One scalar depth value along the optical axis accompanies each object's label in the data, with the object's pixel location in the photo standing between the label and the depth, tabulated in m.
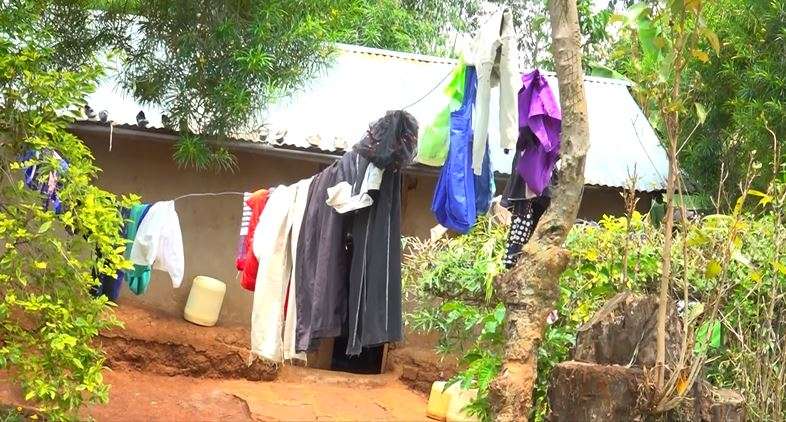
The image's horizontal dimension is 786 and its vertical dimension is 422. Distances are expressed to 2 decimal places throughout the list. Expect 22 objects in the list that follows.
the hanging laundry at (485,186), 5.17
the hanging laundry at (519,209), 5.08
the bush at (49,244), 5.02
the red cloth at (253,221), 5.71
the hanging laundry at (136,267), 7.18
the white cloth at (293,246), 5.26
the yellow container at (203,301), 9.16
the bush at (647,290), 4.76
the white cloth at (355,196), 4.93
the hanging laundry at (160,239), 7.01
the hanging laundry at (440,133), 5.05
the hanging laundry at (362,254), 4.93
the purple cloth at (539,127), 4.76
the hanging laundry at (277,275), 5.35
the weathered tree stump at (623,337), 3.82
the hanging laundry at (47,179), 5.26
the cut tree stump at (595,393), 3.61
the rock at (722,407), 3.81
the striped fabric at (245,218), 5.82
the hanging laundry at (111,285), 7.13
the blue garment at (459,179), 4.93
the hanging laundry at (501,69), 4.73
